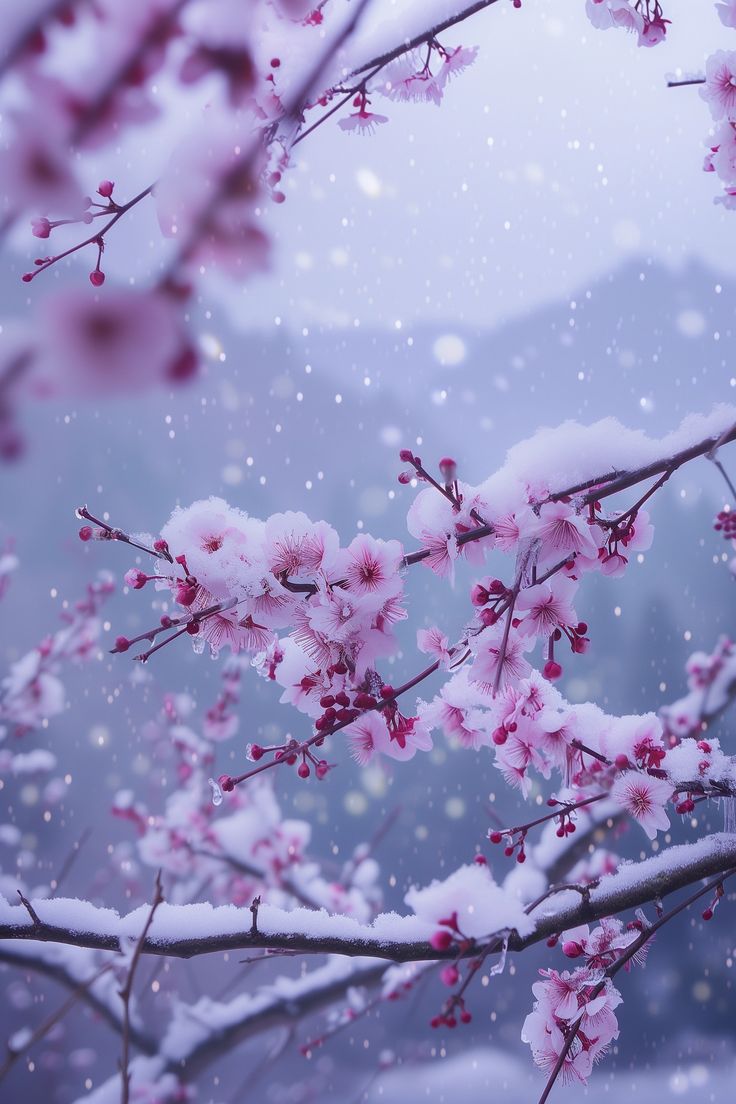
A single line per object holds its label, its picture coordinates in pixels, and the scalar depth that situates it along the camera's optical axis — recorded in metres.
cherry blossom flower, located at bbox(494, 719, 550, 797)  0.88
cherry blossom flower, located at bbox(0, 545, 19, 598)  4.98
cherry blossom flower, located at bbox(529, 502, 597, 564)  0.79
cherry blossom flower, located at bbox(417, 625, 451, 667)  0.82
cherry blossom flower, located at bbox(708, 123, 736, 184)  0.92
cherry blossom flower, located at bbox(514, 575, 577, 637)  0.82
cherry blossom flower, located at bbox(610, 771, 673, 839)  0.84
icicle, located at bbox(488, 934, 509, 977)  0.77
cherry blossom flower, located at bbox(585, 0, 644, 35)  0.89
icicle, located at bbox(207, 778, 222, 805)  0.81
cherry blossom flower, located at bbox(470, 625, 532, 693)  0.82
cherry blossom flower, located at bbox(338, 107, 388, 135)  0.85
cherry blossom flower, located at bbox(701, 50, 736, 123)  0.90
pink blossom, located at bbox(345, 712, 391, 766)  0.85
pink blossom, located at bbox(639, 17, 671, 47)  0.89
